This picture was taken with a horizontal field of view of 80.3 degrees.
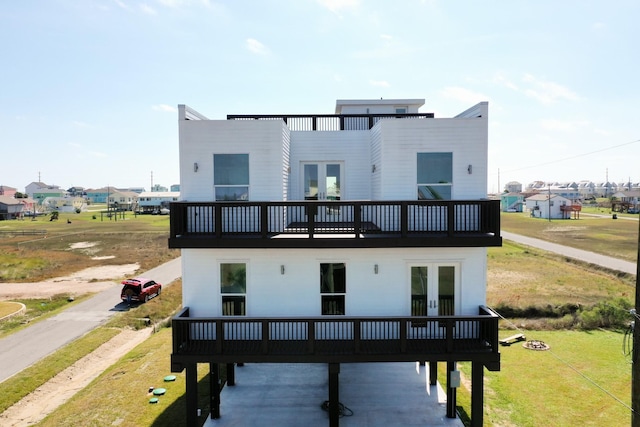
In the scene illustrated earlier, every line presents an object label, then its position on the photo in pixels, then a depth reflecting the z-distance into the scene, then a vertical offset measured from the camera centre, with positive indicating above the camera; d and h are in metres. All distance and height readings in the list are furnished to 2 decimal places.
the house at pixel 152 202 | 116.28 +1.00
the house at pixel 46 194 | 165.31 +5.29
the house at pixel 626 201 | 91.76 -0.09
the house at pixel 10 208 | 93.81 -0.40
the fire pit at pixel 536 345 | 17.25 -6.65
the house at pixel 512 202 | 115.19 -0.09
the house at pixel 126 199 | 134.36 +2.55
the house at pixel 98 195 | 188.38 +5.15
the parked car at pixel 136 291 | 25.14 -5.75
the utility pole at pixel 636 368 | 7.12 -3.20
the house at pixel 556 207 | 77.50 -1.20
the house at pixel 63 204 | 127.69 +0.65
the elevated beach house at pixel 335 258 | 9.43 -1.46
